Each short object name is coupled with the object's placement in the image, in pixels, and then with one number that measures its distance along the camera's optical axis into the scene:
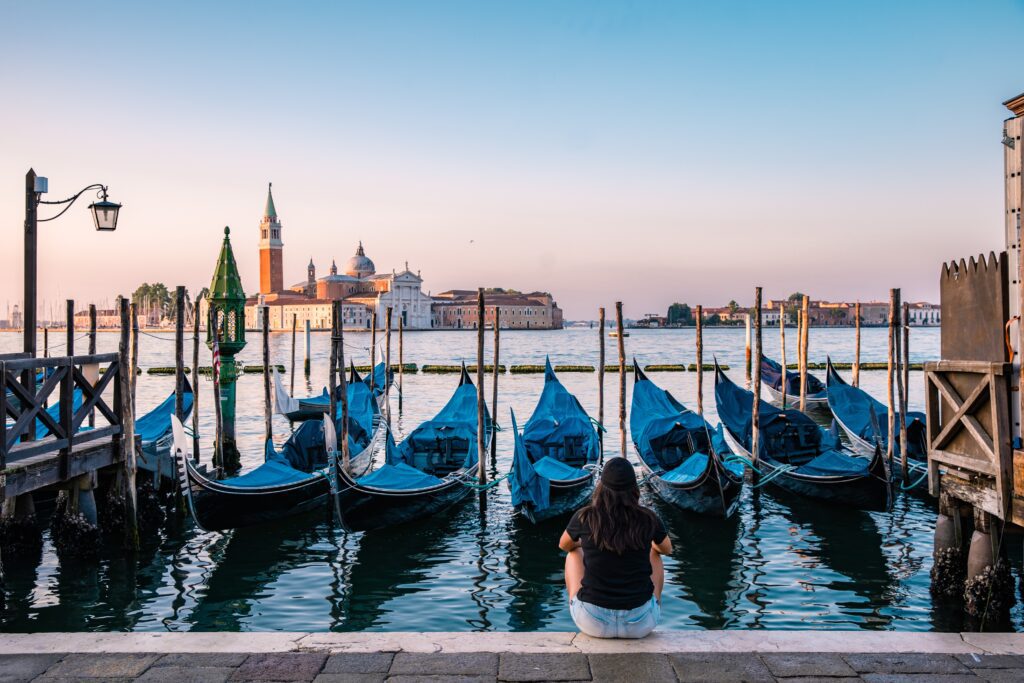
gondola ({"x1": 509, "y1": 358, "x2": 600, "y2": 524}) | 7.09
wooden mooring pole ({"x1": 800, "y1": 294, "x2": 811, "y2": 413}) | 12.59
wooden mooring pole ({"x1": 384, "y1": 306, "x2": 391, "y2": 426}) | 14.38
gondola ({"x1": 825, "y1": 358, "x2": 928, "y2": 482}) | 9.20
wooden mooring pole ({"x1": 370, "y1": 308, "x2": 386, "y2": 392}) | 16.58
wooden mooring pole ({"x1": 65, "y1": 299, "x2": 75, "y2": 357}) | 9.83
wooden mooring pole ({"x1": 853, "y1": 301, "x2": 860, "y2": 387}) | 14.44
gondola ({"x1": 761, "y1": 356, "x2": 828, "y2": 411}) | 17.95
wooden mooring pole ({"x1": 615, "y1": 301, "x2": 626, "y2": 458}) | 9.21
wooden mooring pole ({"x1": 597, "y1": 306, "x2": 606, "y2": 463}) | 11.00
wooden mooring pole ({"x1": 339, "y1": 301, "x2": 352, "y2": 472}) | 8.32
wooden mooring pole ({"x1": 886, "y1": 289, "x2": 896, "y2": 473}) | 8.54
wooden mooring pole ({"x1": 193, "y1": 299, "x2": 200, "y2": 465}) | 9.66
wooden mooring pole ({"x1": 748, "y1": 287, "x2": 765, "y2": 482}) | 9.14
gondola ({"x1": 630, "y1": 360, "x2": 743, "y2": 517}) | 7.29
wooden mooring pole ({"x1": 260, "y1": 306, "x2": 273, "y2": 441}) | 10.20
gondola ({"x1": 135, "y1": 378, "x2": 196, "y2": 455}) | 9.26
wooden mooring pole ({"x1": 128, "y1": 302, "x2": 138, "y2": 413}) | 9.17
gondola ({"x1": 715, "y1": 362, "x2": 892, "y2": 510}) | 7.51
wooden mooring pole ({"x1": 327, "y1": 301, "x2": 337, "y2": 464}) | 8.48
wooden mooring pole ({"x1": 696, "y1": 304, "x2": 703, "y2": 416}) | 10.96
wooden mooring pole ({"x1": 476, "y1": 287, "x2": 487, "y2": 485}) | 7.95
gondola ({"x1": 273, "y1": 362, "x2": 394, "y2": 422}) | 15.41
